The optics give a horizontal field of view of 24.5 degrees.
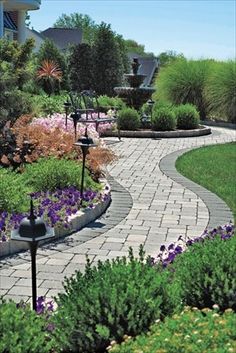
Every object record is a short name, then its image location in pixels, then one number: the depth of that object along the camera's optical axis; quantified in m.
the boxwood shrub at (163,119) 15.09
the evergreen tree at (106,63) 28.77
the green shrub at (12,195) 5.66
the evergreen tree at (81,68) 29.12
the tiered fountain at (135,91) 16.09
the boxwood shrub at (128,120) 14.82
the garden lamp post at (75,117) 8.06
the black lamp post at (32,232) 3.05
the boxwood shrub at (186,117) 15.97
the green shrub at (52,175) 6.59
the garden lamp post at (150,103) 14.89
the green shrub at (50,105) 15.00
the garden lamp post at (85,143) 5.98
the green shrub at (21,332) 2.44
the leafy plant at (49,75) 24.64
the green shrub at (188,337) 2.31
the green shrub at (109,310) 2.74
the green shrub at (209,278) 3.09
